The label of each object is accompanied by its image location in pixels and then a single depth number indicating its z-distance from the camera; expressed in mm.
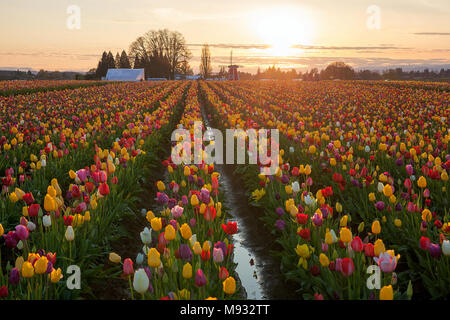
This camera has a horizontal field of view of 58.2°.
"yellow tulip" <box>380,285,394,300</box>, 2582
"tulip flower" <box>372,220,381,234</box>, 3470
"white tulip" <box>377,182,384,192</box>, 4674
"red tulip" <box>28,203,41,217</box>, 3854
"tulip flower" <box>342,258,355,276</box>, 2992
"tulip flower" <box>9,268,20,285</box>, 3047
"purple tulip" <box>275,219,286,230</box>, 4230
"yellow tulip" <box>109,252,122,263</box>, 3291
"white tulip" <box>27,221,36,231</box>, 3781
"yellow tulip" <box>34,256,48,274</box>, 2977
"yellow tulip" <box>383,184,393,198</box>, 4304
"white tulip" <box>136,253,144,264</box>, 3291
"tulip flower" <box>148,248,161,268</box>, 2982
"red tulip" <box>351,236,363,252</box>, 3141
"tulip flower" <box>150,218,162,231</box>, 3550
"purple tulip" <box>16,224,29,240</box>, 3391
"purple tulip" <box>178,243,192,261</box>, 3216
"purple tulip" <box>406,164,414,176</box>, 5281
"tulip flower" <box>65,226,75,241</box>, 3600
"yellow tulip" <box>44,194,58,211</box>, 3830
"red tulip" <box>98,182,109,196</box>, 4426
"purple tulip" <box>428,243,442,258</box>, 3318
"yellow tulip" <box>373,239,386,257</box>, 3010
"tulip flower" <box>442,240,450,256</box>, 3385
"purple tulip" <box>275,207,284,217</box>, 4499
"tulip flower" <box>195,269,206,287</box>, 2872
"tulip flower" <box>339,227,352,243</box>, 3330
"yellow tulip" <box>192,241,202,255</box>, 3244
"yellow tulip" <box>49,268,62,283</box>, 3066
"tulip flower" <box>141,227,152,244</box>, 3520
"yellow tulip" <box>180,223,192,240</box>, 3373
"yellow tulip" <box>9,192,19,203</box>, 4305
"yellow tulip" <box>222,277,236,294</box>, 2766
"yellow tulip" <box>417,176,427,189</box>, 4762
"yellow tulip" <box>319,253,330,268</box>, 3222
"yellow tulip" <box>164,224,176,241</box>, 3318
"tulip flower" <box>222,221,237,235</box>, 3526
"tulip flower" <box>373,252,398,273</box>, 2886
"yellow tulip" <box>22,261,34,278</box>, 2926
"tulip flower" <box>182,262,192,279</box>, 2955
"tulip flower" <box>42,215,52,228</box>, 3875
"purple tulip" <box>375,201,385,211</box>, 4371
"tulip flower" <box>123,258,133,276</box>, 2963
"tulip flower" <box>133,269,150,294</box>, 2739
